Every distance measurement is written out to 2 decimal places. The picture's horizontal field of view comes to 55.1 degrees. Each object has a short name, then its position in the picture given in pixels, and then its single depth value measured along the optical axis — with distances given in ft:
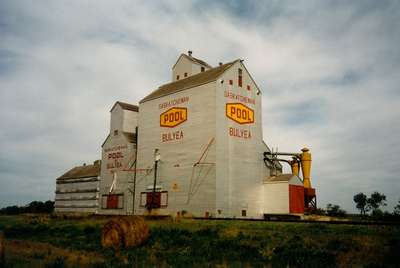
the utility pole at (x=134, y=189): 132.07
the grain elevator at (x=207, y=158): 109.40
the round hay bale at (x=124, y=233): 54.75
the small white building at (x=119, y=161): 137.59
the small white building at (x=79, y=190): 151.94
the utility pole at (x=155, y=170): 120.88
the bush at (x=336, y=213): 138.98
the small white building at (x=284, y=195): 115.75
